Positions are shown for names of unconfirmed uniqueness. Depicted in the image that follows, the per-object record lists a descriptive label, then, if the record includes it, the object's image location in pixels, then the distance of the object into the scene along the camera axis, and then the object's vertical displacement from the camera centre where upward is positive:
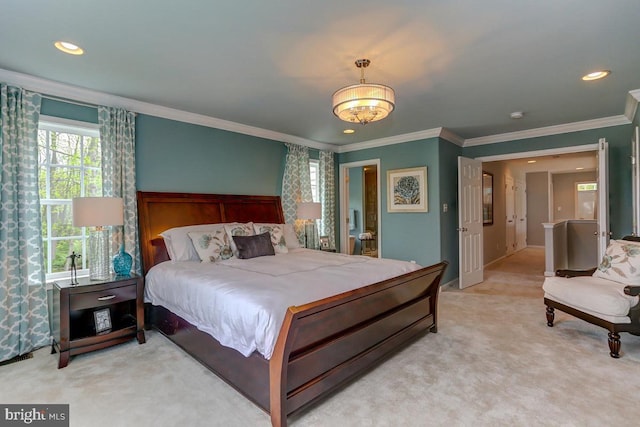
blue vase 3.10 -0.49
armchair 2.69 -0.80
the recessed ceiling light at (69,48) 2.32 +1.26
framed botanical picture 4.98 +0.32
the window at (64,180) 3.12 +0.36
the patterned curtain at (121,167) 3.32 +0.52
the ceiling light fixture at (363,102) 2.33 +0.82
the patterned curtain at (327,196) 5.75 +0.28
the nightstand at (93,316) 2.63 -0.95
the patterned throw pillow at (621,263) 3.01 -0.57
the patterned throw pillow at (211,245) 3.38 -0.36
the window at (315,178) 5.73 +0.61
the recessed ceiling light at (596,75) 2.84 +1.22
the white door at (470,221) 5.00 -0.21
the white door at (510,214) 8.19 -0.16
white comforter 1.95 -0.56
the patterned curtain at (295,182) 5.11 +0.49
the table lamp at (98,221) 2.77 -0.06
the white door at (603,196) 3.87 +0.13
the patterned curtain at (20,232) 2.73 -0.14
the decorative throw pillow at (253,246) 3.50 -0.38
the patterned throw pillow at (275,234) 3.92 -0.29
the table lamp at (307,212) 4.91 -0.01
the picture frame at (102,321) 2.91 -1.00
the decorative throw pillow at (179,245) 3.42 -0.35
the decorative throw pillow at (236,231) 3.59 -0.22
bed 1.80 -0.94
